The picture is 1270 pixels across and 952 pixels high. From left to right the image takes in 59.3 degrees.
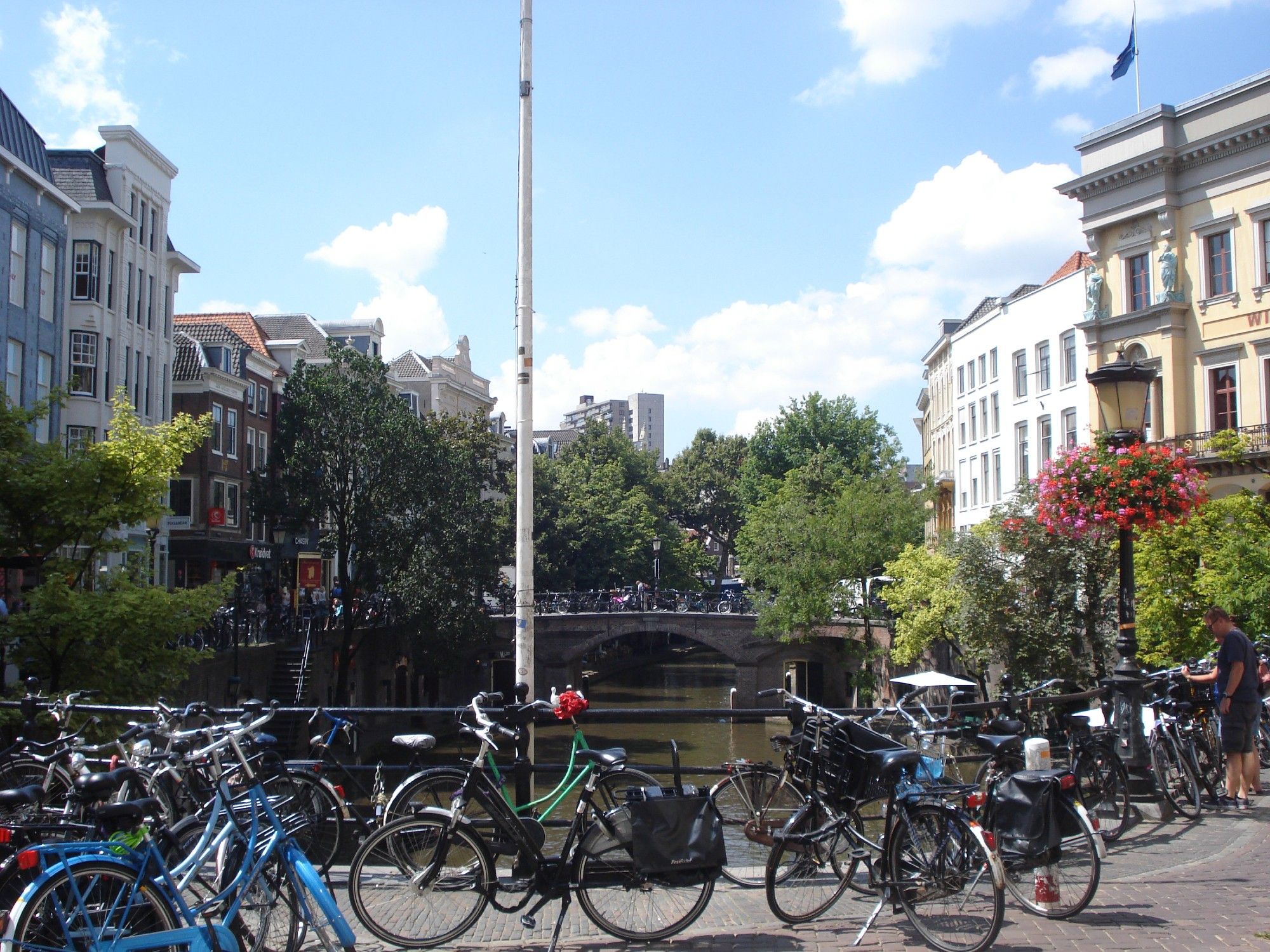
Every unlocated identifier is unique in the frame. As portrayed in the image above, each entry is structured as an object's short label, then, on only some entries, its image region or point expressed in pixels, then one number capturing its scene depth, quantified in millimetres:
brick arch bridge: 52250
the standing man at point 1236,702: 9977
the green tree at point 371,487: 39344
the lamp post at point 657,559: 53781
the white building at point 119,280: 34156
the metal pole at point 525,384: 14078
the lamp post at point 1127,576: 9438
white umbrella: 11215
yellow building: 33156
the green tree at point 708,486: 89000
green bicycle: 6672
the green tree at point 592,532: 64375
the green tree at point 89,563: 14820
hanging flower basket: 11094
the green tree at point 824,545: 45750
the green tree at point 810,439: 70438
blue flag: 35406
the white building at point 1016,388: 42094
